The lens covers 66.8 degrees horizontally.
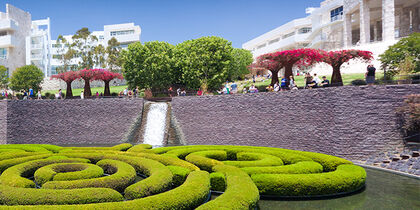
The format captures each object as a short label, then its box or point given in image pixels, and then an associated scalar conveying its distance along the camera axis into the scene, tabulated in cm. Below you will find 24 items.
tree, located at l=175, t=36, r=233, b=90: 3909
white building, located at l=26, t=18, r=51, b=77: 6912
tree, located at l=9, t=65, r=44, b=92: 5097
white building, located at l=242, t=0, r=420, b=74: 3912
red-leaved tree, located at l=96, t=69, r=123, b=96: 3447
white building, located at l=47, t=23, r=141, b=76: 7371
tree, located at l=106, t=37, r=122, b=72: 6331
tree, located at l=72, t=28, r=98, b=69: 6469
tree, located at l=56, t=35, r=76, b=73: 6418
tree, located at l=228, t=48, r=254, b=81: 5856
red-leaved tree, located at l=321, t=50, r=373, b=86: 2286
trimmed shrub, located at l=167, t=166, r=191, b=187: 1155
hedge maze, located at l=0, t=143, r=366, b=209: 868
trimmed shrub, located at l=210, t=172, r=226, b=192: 1130
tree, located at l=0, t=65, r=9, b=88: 5450
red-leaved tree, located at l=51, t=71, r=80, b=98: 3372
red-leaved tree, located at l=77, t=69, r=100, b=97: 3372
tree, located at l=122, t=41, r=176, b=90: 4009
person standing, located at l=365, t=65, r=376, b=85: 1870
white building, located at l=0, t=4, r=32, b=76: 6209
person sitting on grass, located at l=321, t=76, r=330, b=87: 2085
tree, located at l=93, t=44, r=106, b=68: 6356
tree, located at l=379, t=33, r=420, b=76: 2770
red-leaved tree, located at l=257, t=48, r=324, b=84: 2403
